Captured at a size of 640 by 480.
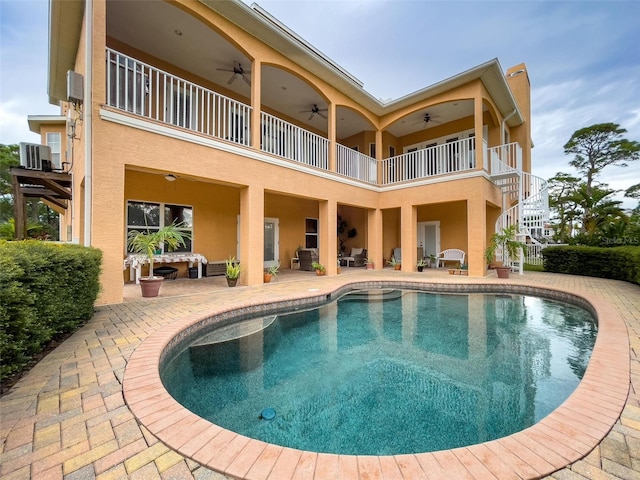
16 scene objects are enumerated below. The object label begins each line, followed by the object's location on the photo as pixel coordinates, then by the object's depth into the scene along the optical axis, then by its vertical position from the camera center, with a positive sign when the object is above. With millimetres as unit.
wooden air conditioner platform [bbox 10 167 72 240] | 6980 +1775
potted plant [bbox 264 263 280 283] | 8445 -963
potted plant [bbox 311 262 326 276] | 10164 -924
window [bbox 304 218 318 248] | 13344 +505
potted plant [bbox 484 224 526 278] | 9562 -47
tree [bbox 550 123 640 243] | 18859 +6105
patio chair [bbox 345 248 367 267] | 13180 -723
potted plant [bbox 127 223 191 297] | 6090 -9
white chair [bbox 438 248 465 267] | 11602 -553
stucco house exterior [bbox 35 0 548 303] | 5746 +2996
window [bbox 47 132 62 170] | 12695 +4745
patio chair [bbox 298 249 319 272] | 11602 -626
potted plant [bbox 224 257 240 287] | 7551 -860
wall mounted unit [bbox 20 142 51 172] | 7258 +2396
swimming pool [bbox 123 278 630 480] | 1537 -1270
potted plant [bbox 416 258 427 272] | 11055 -916
